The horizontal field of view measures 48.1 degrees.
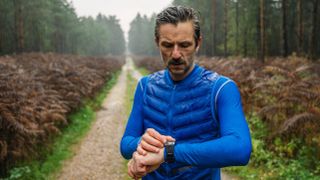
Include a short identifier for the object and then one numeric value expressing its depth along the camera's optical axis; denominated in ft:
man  5.98
